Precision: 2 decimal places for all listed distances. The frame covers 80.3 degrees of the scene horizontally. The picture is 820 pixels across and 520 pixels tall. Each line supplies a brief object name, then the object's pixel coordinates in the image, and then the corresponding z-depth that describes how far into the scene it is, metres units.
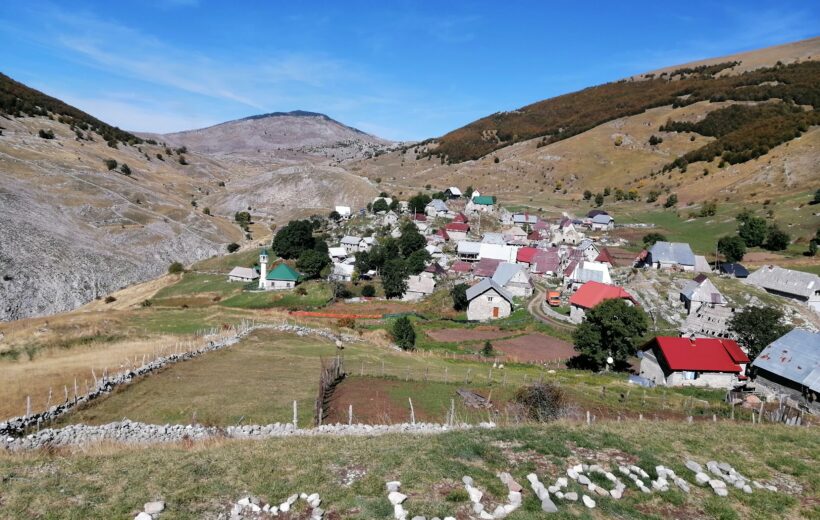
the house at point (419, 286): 76.56
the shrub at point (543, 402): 21.53
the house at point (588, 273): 68.26
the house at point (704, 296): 58.19
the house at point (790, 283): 60.09
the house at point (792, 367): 35.03
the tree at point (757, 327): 45.81
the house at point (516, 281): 74.31
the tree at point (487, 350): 48.97
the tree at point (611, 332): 43.31
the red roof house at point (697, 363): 40.62
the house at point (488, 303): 66.00
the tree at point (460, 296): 68.50
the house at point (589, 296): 59.00
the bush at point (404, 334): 49.41
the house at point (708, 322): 53.38
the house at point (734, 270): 69.06
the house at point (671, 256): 72.94
